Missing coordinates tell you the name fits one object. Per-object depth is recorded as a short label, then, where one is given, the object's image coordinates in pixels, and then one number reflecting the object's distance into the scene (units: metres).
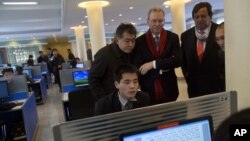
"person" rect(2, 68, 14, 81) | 4.99
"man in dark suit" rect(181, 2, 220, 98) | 1.99
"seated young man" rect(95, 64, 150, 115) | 1.55
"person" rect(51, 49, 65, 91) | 9.02
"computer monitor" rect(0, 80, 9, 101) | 4.50
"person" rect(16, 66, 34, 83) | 6.88
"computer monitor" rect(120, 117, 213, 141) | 0.95
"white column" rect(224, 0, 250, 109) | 1.54
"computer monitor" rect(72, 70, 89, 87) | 5.58
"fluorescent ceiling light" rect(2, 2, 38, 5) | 6.79
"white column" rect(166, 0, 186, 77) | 8.38
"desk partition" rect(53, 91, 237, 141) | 0.98
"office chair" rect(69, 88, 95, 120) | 3.07
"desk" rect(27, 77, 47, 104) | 7.27
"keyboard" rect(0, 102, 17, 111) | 3.90
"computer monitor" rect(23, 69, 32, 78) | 8.02
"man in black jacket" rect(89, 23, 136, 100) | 1.97
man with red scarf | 1.92
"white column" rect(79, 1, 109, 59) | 7.06
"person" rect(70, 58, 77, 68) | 8.25
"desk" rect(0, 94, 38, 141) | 3.95
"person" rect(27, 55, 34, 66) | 10.05
